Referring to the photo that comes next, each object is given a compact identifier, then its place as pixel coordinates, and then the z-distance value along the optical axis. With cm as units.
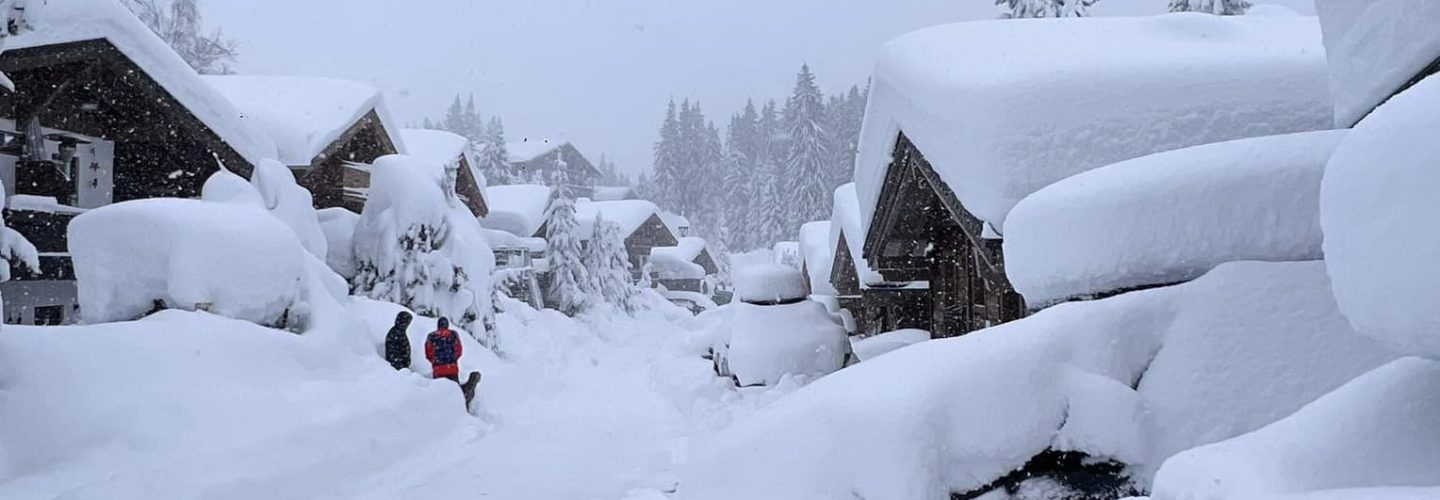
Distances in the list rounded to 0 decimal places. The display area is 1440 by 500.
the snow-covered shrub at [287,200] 1240
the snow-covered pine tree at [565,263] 3300
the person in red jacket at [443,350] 1160
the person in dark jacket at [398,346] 1191
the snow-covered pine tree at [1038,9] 1862
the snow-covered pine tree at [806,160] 5509
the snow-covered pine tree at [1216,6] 1767
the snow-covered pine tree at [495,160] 5503
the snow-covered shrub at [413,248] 1727
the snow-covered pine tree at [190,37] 3472
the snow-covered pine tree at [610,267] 3597
